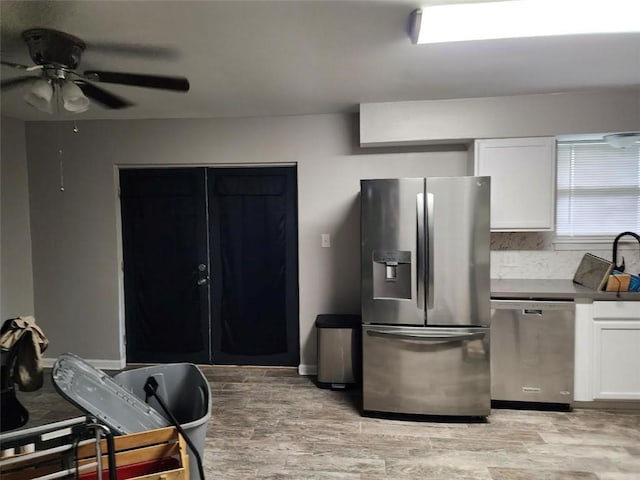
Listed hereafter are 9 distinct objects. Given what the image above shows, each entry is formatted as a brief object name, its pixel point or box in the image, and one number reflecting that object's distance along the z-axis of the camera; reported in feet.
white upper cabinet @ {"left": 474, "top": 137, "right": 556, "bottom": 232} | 9.69
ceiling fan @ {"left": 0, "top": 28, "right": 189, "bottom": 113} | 6.02
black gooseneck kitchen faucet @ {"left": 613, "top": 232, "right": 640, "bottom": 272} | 9.65
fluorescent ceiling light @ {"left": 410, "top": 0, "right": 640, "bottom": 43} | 5.56
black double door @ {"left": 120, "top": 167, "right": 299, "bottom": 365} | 11.81
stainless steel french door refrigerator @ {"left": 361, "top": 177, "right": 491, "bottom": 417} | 8.52
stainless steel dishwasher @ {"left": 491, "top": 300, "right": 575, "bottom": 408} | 8.94
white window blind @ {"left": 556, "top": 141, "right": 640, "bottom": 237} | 10.57
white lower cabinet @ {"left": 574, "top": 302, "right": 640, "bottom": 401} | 8.87
